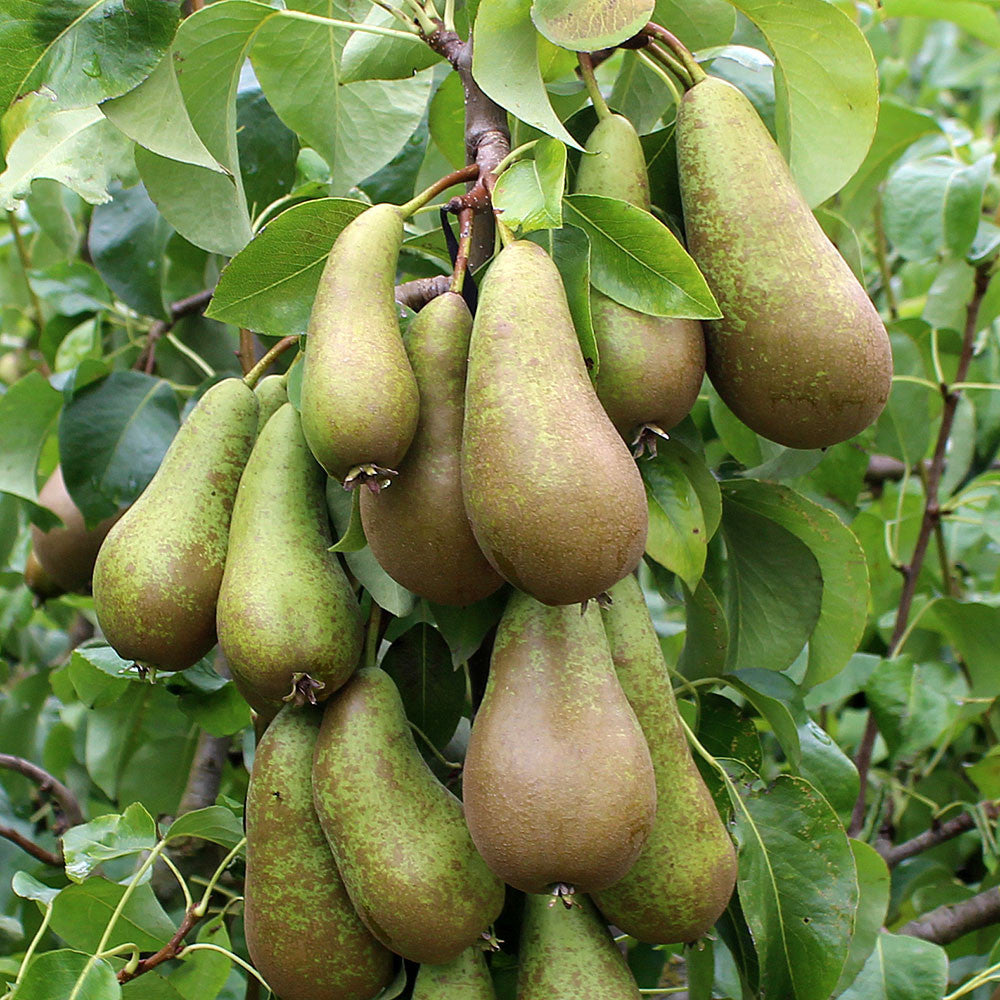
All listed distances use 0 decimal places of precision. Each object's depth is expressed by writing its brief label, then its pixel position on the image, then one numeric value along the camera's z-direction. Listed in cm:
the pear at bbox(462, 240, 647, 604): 67
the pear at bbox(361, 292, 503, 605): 76
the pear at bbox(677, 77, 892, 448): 79
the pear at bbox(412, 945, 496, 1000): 83
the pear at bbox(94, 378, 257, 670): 85
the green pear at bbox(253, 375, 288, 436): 99
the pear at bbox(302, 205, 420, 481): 71
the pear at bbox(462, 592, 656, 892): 71
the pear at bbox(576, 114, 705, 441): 80
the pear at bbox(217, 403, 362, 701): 81
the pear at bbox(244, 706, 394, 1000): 82
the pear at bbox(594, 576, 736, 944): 81
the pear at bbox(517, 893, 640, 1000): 82
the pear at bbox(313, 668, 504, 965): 78
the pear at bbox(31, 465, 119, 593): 162
